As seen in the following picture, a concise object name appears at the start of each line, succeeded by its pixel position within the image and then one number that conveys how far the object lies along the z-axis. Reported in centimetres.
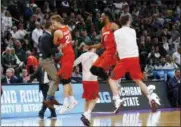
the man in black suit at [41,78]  1865
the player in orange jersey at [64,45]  1244
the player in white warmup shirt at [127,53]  1166
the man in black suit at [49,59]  1223
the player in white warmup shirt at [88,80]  1668
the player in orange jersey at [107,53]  1211
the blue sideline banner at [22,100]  2177
